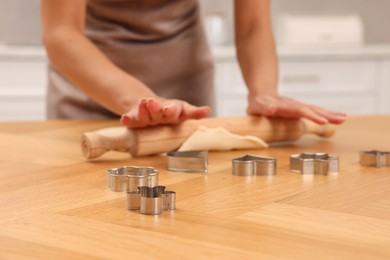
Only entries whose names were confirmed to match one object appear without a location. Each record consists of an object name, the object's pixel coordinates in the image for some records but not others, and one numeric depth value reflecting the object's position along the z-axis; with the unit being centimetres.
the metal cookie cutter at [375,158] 154
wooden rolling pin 157
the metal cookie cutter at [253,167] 144
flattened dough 165
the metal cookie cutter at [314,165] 146
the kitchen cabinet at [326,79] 389
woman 182
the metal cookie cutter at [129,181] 132
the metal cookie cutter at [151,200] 120
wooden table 108
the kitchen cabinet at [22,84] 368
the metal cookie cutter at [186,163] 147
